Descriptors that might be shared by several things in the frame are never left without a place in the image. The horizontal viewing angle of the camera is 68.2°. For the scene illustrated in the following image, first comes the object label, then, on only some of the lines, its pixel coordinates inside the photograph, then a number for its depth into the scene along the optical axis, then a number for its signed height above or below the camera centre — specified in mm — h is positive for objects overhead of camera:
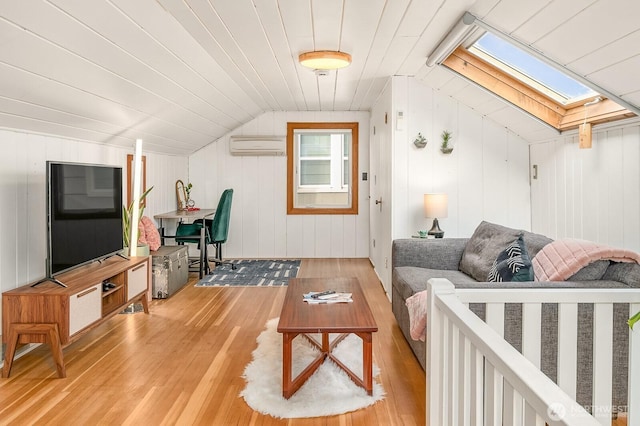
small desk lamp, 4297 -26
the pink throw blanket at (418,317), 2453 -587
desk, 5696 -119
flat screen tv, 3072 -47
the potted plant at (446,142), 4542 +614
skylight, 3393 +1029
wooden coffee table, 2439 -621
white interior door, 4900 +35
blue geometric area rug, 5477 -852
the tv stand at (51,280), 3000 -474
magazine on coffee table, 2936 -576
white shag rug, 2416 -1010
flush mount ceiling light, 3695 +1164
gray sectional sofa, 2201 -487
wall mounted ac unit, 6938 +921
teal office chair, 5848 -289
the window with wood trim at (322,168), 7098 +598
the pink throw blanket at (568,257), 2387 -271
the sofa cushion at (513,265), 2695 -350
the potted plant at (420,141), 4523 +624
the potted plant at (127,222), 4436 -141
